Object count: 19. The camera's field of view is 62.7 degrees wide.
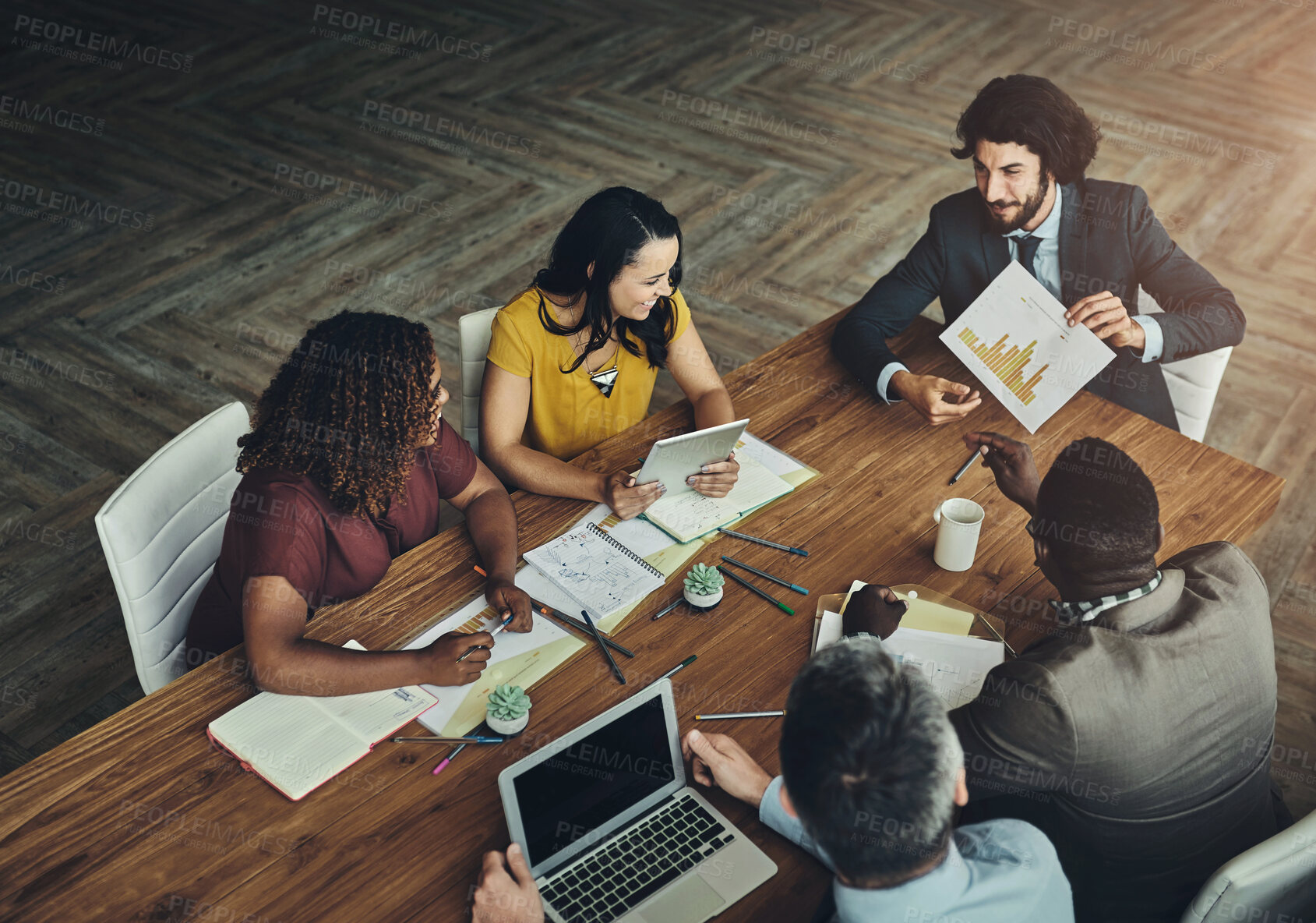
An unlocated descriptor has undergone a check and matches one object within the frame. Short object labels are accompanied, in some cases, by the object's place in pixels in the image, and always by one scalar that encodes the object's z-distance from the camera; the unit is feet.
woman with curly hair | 6.43
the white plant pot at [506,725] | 6.20
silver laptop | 5.46
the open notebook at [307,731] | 5.98
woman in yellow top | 8.26
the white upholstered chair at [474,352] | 9.05
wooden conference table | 5.49
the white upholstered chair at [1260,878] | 5.12
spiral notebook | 7.18
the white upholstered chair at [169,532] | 7.01
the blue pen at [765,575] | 7.29
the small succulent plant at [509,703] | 6.20
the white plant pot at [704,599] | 7.08
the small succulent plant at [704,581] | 7.07
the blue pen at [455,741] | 6.22
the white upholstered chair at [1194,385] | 9.59
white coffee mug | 7.39
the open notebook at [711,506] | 7.80
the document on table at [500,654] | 6.37
